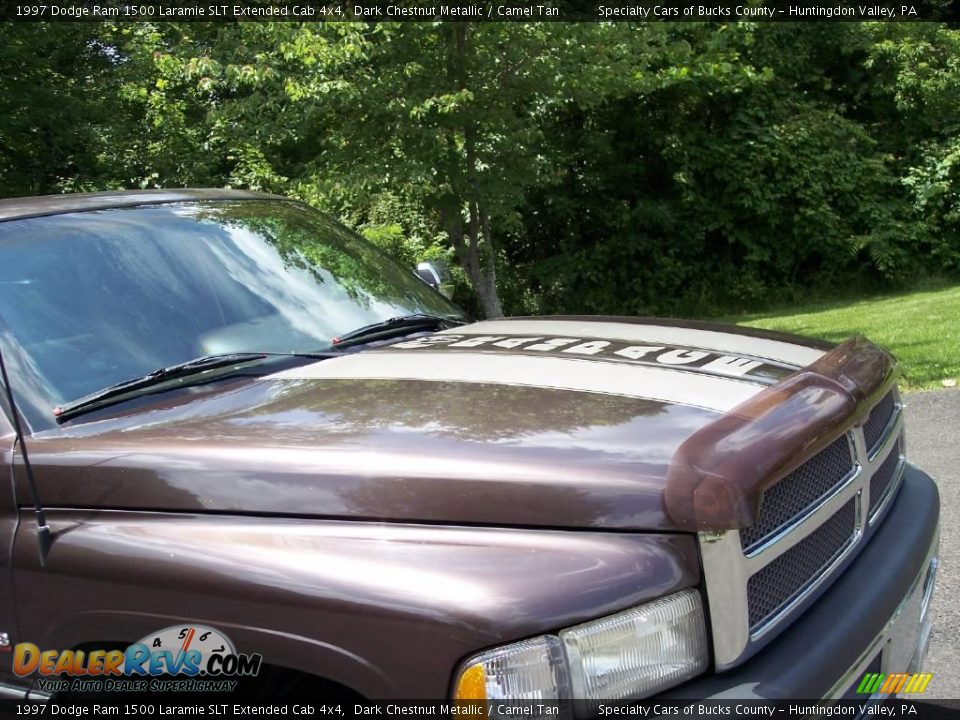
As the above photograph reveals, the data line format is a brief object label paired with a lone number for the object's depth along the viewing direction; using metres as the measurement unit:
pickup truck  1.65
